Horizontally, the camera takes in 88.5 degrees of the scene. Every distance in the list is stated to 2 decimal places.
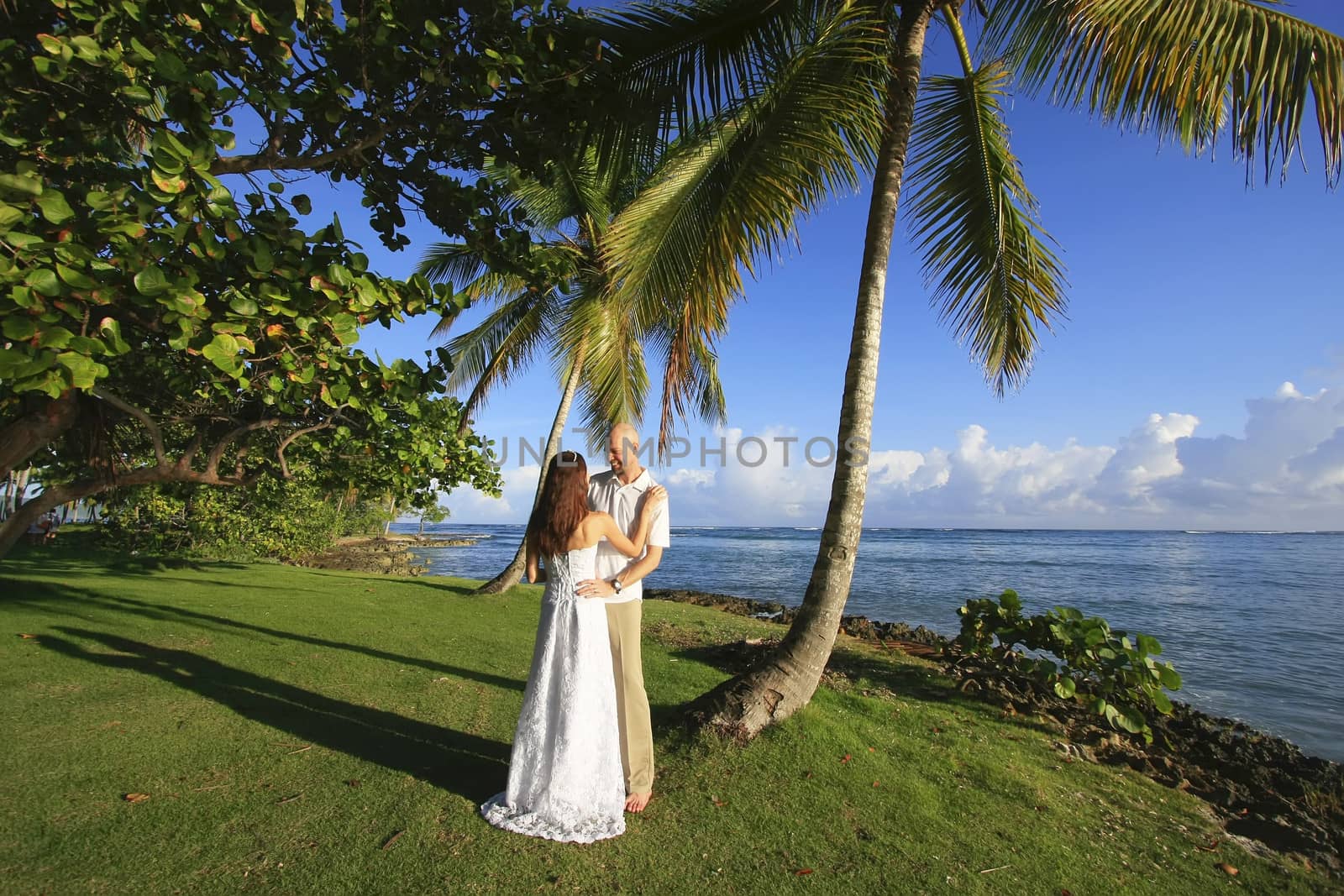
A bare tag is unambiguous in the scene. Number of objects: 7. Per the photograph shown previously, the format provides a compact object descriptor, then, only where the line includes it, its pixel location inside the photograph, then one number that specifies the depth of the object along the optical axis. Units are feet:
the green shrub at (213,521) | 40.04
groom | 12.86
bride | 11.84
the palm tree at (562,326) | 34.37
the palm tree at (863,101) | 15.06
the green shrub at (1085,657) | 19.56
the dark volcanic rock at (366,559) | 98.43
